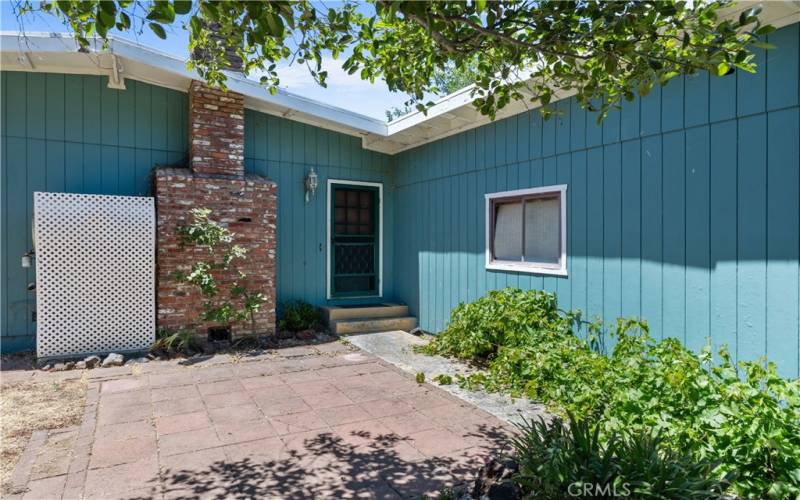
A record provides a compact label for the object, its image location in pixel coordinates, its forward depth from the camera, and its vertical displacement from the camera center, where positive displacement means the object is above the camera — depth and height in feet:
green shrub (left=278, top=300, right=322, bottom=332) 22.89 -3.45
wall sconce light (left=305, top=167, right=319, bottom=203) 24.00 +3.29
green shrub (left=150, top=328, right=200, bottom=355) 18.81 -3.87
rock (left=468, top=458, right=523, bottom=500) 7.64 -4.02
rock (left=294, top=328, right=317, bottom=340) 22.06 -4.15
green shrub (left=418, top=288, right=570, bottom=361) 16.25 -2.71
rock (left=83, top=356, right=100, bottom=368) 17.21 -4.19
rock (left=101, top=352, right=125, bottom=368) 17.42 -4.20
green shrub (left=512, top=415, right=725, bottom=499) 6.72 -3.38
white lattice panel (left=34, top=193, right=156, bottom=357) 17.46 -1.01
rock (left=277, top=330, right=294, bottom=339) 21.99 -4.10
